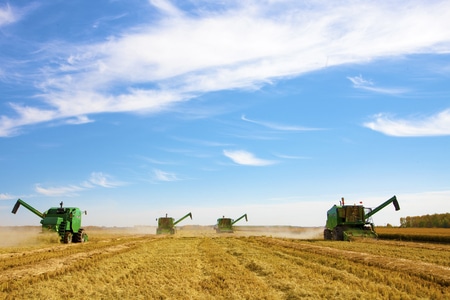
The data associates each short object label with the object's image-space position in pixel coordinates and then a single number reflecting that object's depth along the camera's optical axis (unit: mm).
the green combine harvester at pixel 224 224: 69375
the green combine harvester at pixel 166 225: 63750
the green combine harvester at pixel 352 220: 38438
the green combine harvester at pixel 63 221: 33969
